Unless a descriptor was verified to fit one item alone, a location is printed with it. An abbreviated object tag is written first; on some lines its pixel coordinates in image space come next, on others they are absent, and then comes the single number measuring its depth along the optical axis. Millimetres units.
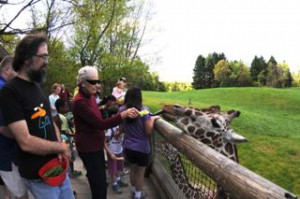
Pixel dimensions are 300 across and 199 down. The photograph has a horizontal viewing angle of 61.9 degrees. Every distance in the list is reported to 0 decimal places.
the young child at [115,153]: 3824
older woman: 2690
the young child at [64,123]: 4284
